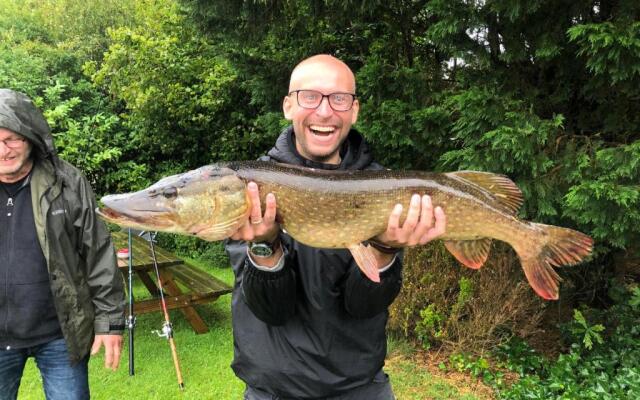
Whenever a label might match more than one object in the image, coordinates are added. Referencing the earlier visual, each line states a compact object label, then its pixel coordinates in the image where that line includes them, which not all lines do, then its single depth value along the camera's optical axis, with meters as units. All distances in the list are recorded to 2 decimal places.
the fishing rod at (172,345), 4.06
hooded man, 2.39
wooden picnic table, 4.89
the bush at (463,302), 4.25
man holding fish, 1.75
